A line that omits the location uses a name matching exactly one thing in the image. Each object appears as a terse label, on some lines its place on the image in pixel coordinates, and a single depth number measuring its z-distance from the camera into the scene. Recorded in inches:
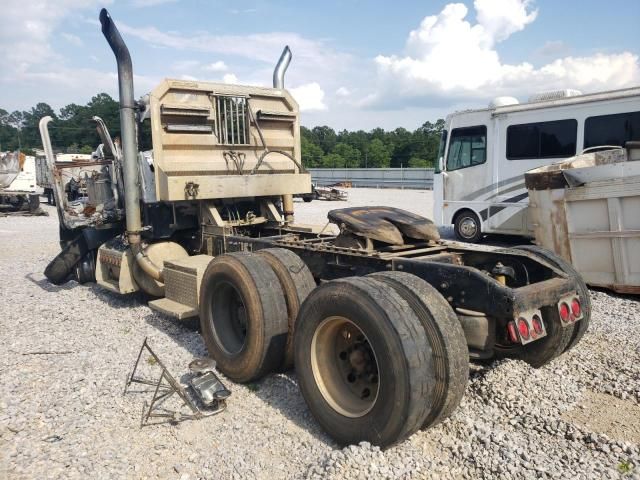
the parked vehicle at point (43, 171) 1037.8
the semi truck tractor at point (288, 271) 119.5
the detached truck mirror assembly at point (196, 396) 147.2
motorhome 388.8
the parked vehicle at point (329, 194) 1055.0
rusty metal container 269.3
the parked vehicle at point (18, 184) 857.5
